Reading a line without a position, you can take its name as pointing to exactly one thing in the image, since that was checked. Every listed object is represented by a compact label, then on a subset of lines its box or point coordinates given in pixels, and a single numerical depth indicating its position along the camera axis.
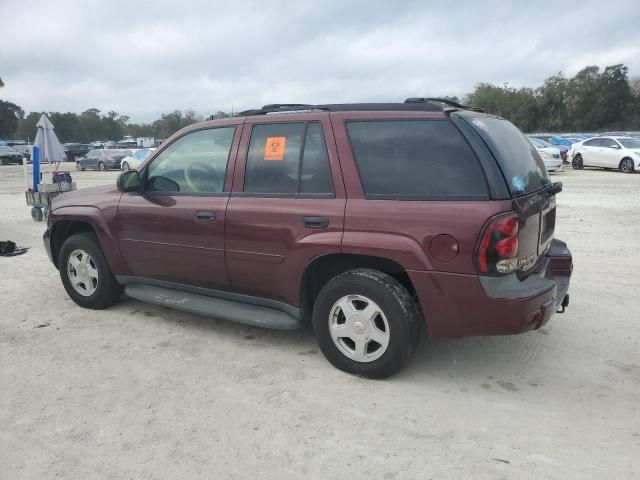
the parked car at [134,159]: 26.59
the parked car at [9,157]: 42.81
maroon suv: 3.28
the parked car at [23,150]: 44.03
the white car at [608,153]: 20.50
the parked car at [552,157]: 19.84
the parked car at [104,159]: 33.06
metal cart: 10.91
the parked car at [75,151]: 47.78
